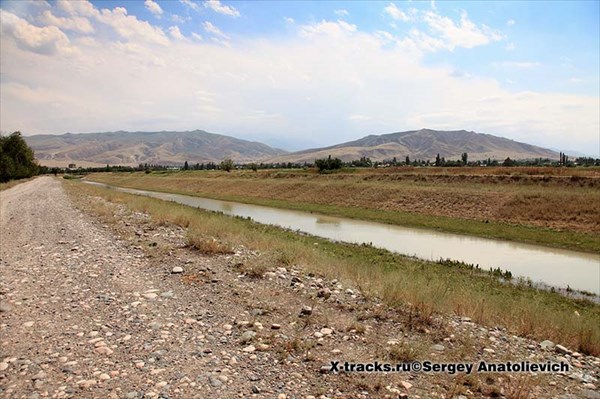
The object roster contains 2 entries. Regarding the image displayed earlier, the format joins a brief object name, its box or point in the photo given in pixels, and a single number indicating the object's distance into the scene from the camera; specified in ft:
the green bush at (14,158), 236.43
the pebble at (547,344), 23.40
